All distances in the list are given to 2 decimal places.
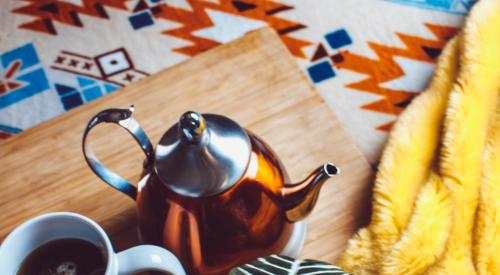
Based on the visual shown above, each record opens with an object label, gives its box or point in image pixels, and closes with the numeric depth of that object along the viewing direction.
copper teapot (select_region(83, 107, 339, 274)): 0.89
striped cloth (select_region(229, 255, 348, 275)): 0.87
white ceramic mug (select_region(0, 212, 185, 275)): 0.87
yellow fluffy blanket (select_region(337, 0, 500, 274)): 1.10
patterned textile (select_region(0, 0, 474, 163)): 1.60
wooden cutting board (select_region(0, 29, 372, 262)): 1.04
